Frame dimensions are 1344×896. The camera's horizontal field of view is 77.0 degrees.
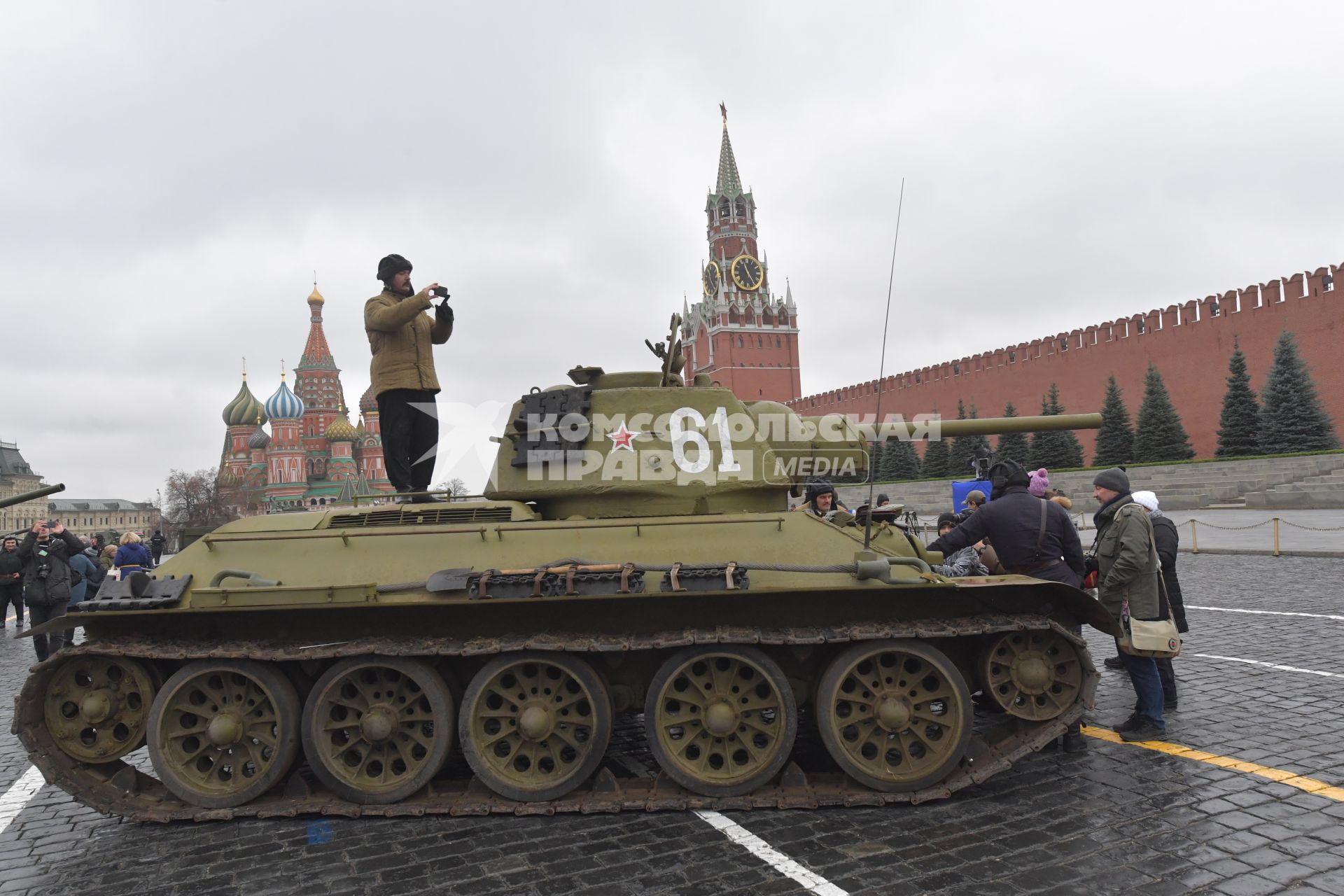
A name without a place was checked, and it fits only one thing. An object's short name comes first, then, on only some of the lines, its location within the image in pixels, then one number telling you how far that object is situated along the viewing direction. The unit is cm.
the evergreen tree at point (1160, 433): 3894
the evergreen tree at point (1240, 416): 3625
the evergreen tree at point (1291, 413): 3475
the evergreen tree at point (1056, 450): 4300
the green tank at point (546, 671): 566
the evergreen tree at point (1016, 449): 4438
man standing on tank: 773
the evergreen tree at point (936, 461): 4762
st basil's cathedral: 8344
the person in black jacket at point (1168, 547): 768
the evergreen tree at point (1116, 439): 4088
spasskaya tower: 8331
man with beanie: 651
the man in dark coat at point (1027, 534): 661
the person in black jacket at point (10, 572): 1341
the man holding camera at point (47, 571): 1158
